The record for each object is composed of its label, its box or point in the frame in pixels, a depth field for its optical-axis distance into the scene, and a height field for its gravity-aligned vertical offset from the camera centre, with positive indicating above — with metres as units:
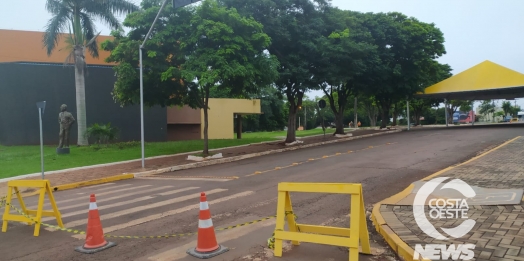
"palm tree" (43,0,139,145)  25.45 +6.36
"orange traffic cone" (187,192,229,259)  5.70 -1.60
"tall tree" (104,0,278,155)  17.53 +3.10
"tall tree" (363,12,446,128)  32.47 +5.54
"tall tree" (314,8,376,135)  24.58 +4.22
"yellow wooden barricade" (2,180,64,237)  7.30 -1.57
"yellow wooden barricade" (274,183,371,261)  4.98 -1.41
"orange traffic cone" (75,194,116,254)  6.15 -1.69
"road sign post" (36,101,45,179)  14.26 +0.69
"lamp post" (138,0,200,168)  17.20 +2.00
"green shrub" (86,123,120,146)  26.15 -0.61
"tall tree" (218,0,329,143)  23.22 +5.12
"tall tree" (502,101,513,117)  88.69 +2.19
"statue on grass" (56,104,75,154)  22.11 -0.11
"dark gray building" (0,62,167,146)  27.97 +1.88
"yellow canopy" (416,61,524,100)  34.44 +3.01
